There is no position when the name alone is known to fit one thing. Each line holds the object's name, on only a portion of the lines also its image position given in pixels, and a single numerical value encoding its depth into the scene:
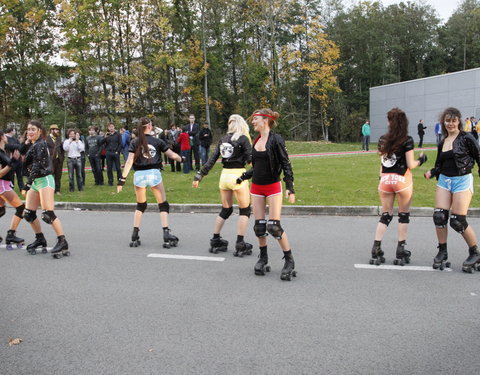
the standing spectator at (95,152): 14.19
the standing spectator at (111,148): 14.36
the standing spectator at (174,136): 16.50
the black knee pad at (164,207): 7.12
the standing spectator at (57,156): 12.64
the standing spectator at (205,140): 16.42
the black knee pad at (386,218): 5.85
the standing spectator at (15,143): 12.40
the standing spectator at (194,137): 17.02
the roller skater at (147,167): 6.95
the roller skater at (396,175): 5.62
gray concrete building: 31.48
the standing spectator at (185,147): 16.48
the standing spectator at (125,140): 17.50
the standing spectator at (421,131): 27.31
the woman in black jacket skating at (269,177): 5.28
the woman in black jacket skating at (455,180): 5.38
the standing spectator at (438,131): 25.12
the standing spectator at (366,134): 25.66
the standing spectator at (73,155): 13.33
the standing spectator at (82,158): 13.44
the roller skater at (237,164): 6.41
